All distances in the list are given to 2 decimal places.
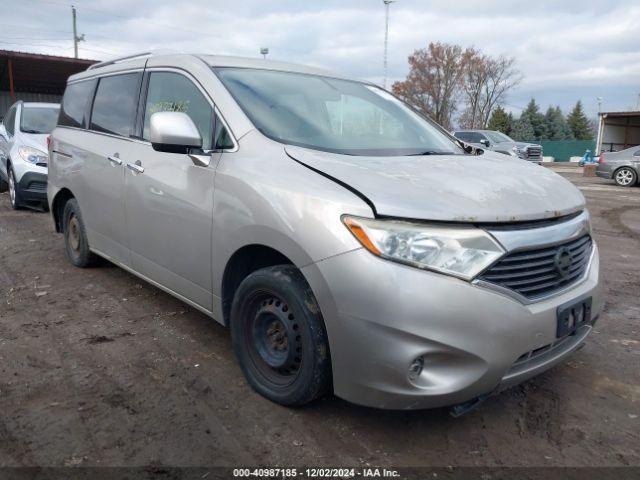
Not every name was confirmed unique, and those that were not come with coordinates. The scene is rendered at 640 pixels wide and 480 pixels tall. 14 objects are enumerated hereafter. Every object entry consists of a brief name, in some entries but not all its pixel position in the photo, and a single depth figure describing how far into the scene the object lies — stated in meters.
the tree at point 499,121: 56.92
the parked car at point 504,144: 20.24
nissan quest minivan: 2.22
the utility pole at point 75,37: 41.86
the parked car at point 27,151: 8.17
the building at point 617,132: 30.22
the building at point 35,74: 19.06
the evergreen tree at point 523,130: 58.69
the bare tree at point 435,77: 51.50
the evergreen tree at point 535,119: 62.25
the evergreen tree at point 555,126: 63.20
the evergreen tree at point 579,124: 67.56
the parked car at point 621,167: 16.20
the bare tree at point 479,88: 52.90
